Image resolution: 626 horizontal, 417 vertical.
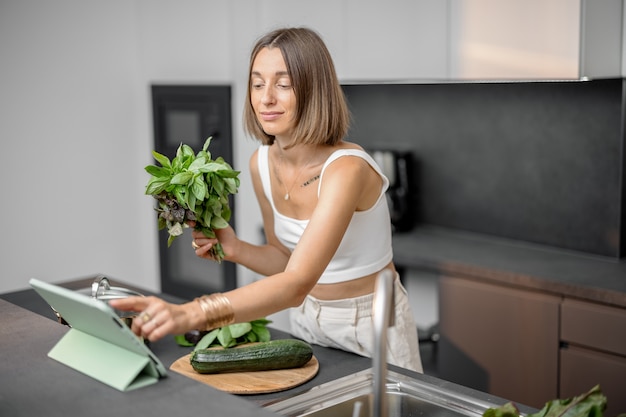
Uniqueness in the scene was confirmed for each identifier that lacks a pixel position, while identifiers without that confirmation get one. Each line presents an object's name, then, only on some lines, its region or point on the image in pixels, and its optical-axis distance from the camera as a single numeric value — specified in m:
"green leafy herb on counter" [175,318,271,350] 1.96
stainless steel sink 1.70
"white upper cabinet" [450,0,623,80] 2.77
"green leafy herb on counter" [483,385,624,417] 1.42
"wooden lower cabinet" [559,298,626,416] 2.79
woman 1.82
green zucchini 1.84
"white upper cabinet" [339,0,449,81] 3.20
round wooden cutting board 1.76
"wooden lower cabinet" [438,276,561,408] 3.01
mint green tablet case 1.29
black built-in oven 4.29
